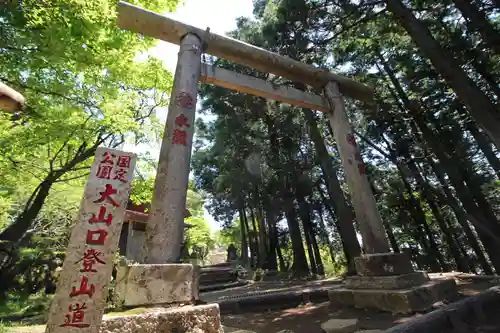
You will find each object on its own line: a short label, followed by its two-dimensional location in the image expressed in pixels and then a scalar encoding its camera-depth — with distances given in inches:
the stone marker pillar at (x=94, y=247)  71.1
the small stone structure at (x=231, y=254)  986.7
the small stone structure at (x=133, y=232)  519.8
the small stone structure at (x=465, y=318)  109.0
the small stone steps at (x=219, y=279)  502.4
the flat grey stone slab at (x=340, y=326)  134.4
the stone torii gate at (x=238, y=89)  129.6
